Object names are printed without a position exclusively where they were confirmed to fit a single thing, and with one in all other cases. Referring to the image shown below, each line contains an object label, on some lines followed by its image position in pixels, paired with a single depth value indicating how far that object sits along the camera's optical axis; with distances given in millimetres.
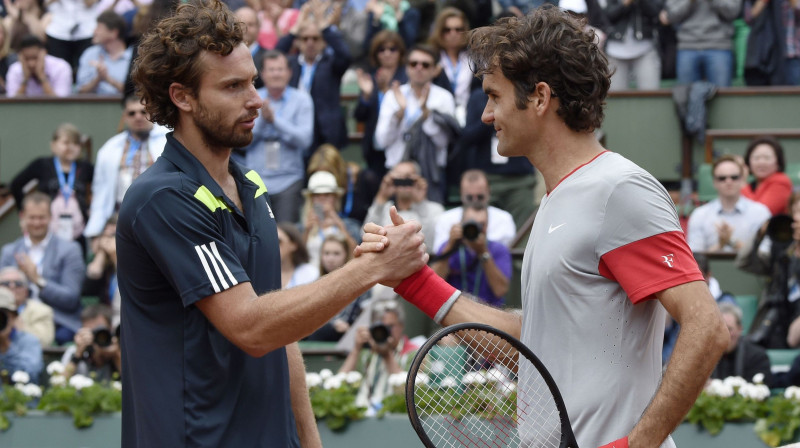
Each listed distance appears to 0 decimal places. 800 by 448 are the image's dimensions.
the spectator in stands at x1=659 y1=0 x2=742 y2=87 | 21953
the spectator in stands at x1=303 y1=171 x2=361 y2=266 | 18062
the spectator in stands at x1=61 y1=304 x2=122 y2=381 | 15812
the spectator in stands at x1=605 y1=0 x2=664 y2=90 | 22172
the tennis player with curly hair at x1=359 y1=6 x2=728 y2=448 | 5473
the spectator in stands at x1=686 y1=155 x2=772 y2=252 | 17922
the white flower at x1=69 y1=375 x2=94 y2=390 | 14398
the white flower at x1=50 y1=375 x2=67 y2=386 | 14852
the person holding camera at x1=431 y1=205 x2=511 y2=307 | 16172
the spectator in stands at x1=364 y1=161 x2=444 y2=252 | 18219
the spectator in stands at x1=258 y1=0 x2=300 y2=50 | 23719
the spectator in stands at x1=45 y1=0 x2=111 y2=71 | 24719
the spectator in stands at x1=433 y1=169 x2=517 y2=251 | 17672
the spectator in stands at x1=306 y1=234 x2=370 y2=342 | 16437
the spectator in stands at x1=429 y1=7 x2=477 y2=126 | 21109
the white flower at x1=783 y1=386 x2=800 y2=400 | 12531
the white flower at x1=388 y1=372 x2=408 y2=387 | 13797
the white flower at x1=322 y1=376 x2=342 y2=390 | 13797
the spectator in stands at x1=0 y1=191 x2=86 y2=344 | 18422
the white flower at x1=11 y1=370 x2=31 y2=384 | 14914
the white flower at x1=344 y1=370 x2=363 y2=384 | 14016
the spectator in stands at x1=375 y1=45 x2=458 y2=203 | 19922
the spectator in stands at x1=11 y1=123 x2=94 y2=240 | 20547
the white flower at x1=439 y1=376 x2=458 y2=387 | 7789
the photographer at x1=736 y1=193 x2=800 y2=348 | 15273
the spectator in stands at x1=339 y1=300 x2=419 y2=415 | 14181
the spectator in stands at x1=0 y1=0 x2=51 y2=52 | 24578
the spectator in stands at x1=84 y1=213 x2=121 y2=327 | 18781
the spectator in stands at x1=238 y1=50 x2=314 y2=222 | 20031
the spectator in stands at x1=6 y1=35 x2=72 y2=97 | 24266
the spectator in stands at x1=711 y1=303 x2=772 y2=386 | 14000
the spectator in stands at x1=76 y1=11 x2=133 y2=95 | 22609
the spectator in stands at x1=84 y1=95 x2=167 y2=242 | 19562
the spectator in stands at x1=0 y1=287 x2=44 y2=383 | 16031
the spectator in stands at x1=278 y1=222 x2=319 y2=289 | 16702
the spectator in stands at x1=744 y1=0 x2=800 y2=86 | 22375
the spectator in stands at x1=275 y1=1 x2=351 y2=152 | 21234
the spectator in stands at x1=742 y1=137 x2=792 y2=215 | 18203
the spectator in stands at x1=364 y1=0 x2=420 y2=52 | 23031
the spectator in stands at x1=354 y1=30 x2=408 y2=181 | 20969
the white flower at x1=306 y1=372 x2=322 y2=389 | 13961
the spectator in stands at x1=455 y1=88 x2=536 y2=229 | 20266
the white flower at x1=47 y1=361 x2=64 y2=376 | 15264
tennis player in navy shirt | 5961
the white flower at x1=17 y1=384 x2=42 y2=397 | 14578
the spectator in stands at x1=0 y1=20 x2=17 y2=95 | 24764
